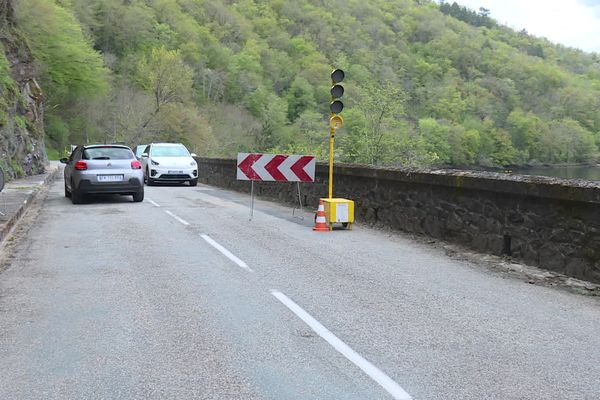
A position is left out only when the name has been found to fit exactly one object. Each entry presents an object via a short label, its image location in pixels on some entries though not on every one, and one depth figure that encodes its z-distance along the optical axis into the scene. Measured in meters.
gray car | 15.78
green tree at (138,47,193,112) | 72.81
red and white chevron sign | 13.99
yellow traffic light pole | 12.85
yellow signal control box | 12.13
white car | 25.22
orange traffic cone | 11.85
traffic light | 12.87
